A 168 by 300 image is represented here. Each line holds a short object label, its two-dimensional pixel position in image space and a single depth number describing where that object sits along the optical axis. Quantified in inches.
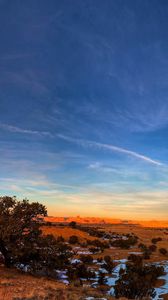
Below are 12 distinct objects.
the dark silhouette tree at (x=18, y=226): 519.1
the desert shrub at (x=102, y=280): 548.1
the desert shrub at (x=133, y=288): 452.0
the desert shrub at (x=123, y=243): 1126.8
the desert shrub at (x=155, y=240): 1427.8
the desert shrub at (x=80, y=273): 578.5
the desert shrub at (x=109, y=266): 653.2
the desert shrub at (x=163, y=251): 1000.7
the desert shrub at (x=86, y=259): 745.5
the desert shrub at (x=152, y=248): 1075.1
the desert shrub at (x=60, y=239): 1204.4
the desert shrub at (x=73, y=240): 1191.5
